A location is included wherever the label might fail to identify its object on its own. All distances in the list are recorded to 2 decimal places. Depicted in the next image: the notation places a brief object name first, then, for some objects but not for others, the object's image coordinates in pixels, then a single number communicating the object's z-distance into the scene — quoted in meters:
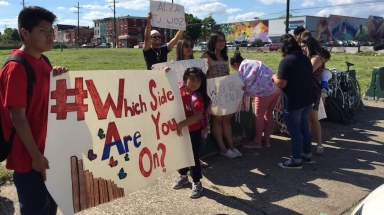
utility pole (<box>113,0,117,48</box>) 87.94
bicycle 8.07
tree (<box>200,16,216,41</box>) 94.54
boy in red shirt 2.37
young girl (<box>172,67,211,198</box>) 4.19
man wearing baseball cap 5.12
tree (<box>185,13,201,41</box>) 86.99
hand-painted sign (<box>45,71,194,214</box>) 2.86
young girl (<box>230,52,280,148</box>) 5.93
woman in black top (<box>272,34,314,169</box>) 4.96
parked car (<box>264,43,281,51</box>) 58.21
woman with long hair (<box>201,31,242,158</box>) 5.60
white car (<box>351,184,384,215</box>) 2.48
